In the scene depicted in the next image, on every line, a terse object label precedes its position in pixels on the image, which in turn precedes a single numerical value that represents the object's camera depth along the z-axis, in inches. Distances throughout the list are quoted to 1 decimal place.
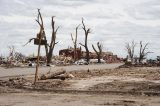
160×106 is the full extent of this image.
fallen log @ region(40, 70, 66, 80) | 977.0
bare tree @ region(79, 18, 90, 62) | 3531.3
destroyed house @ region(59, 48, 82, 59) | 4891.0
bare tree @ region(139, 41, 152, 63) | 4412.9
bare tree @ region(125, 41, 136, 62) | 5295.3
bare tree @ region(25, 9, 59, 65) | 2805.1
